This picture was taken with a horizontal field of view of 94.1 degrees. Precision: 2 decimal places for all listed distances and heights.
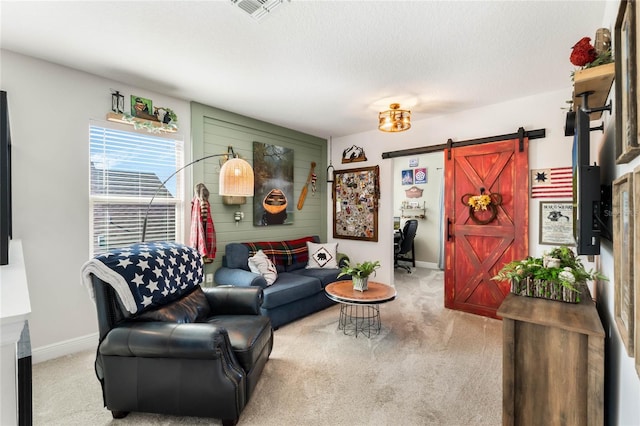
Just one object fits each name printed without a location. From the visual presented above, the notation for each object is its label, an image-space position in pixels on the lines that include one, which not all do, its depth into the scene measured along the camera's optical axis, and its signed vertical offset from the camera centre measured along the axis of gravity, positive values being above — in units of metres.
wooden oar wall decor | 4.97 +0.39
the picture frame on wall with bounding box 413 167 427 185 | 6.74 +0.83
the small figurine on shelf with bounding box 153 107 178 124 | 3.25 +1.09
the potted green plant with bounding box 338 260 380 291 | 3.03 -0.63
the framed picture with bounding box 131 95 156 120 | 3.09 +1.11
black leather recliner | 1.71 -0.91
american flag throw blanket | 1.84 -0.41
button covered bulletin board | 4.80 +0.15
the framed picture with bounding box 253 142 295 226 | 4.27 +0.41
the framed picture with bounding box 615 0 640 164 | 0.84 +0.40
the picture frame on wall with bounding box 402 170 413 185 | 6.97 +0.83
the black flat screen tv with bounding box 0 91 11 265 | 1.28 +0.15
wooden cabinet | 1.27 -0.71
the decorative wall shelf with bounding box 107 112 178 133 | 2.91 +0.93
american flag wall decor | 3.16 +0.32
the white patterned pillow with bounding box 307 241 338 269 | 4.36 -0.64
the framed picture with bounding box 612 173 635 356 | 0.91 -0.16
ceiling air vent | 1.83 +1.30
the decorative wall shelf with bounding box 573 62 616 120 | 1.34 +0.62
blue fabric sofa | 3.22 -0.82
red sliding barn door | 3.43 -0.14
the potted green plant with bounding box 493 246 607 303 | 1.59 -0.37
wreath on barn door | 3.58 +0.09
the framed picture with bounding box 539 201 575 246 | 3.16 -0.12
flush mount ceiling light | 3.44 +1.09
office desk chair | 6.19 -0.57
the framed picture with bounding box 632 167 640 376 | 0.80 -0.20
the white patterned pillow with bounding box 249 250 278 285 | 3.45 -0.65
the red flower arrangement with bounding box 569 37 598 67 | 1.42 +0.76
